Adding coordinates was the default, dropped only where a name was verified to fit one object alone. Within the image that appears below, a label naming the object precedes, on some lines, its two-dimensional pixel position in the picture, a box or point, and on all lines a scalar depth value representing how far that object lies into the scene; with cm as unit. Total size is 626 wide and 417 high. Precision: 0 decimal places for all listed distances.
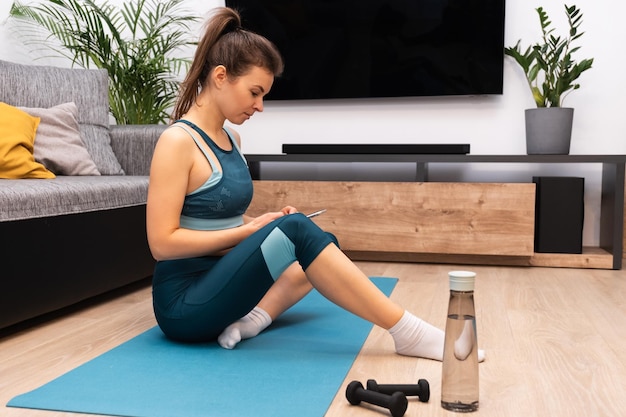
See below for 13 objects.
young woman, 160
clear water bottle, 127
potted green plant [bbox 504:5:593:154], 317
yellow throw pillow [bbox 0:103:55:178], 237
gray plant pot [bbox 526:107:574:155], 319
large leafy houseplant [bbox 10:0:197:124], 349
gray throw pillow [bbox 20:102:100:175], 262
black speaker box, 314
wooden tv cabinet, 313
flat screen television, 346
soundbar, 324
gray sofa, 192
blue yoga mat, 135
